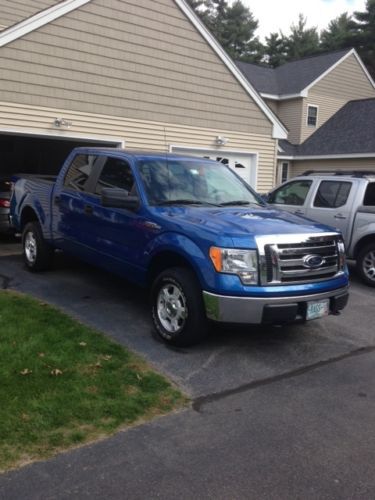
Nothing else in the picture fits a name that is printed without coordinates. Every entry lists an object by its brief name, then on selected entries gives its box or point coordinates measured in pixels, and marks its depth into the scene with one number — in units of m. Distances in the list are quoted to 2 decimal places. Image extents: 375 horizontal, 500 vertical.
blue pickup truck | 4.68
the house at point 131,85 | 10.08
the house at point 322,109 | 22.38
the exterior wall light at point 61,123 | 10.43
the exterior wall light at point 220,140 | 13.20
